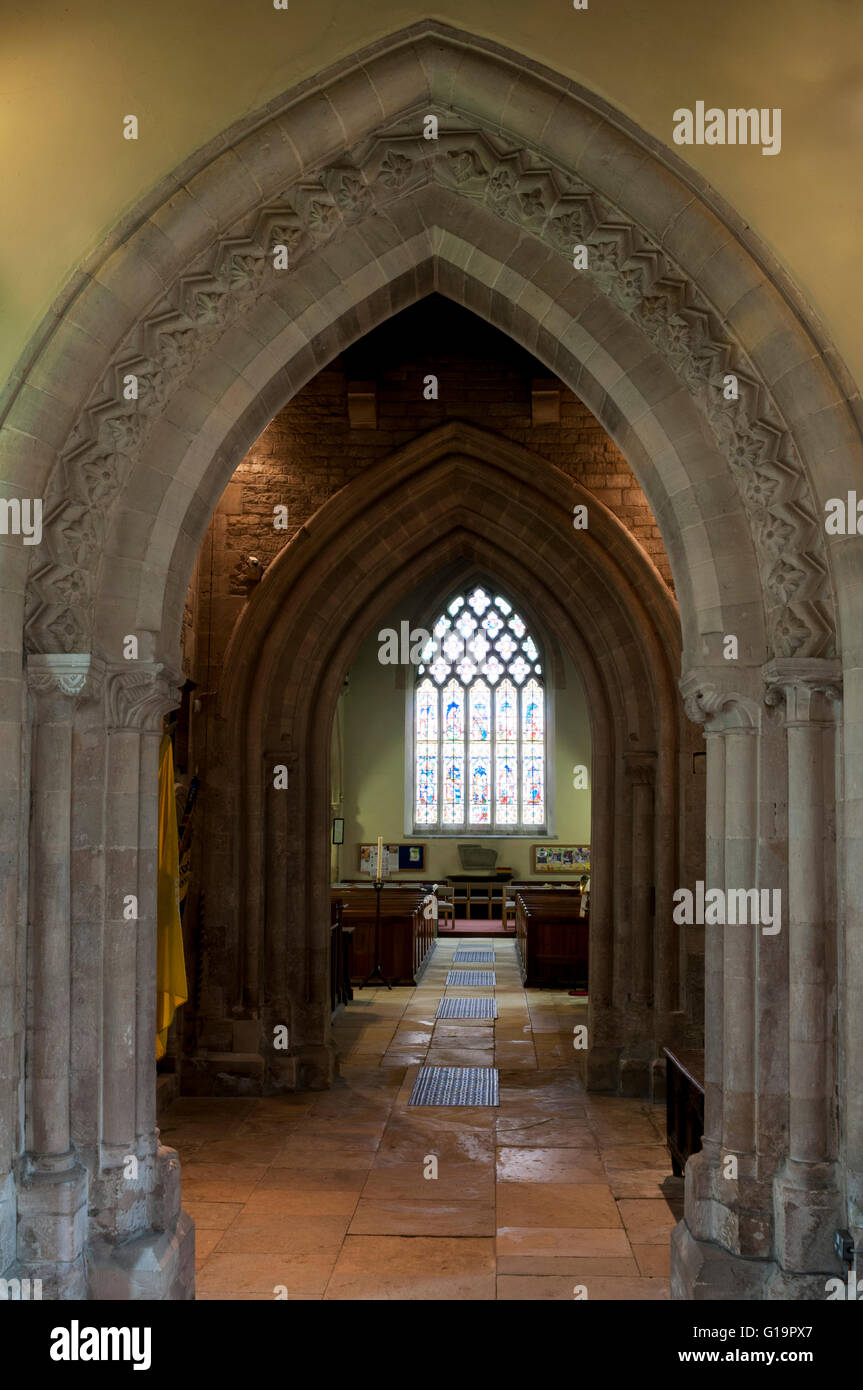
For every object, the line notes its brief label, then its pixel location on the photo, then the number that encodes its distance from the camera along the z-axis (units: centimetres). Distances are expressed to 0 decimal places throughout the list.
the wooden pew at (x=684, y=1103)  525
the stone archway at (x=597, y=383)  389
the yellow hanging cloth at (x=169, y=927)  502
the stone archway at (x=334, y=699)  799
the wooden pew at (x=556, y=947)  1202
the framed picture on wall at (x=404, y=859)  1680
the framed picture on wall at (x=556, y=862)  1673
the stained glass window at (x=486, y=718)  1708
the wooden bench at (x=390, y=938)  1201
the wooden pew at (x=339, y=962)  1023
